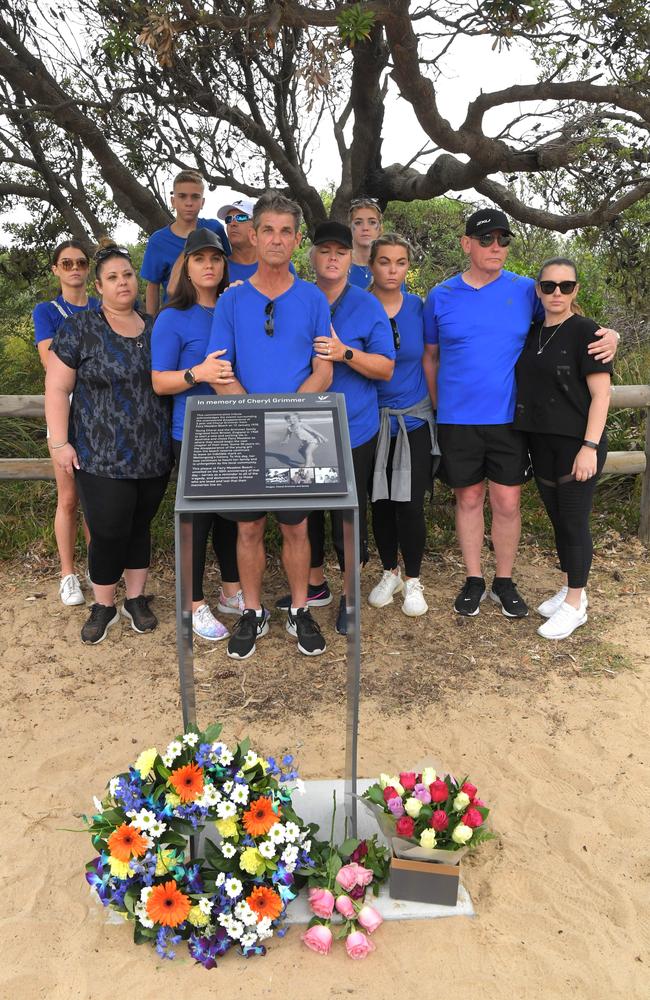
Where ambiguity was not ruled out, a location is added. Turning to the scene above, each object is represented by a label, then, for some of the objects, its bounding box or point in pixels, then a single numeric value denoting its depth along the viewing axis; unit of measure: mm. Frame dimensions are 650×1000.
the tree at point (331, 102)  4617
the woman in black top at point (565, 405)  3936
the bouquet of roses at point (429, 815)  2436
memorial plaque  2590
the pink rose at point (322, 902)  2467
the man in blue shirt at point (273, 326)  3488
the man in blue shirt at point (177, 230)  4590
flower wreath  2381
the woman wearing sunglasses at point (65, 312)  4359
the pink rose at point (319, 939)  2395
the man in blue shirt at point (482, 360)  4023
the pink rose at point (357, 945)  2375
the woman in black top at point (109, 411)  3883
